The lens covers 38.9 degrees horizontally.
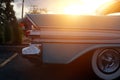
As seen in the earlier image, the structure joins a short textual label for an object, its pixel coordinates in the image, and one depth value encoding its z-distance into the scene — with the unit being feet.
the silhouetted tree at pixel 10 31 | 19.01
